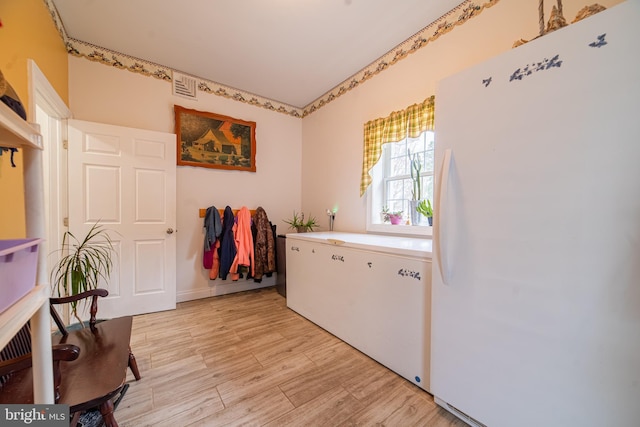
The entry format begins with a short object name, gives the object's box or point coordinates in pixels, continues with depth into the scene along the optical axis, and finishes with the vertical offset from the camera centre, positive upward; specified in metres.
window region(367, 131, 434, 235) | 2.24 +0.27
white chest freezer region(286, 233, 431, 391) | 1.49 -0.64
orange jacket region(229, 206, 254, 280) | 2.99 -0.42
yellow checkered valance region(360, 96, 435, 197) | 2.09 +0.77
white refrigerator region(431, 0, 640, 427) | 0.84 -0.08
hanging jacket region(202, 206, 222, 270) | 2.94 -0.30
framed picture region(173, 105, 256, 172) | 2.89 +0.86
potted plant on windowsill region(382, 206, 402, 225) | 2.42 -0.08
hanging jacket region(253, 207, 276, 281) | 3.15 -0.51
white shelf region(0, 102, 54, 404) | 0.57 -0.07
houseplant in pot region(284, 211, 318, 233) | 3.24 -0.20
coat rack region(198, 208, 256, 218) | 3.04 -0.05
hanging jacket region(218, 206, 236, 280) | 2.95 -0.45
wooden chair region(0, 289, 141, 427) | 0.86 -0.72
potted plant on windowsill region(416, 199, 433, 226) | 2.10 +0.00
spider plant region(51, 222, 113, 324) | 2.13 -0.42
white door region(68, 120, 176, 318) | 2.31 +0.04
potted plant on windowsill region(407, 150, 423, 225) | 2.27 +0.18
